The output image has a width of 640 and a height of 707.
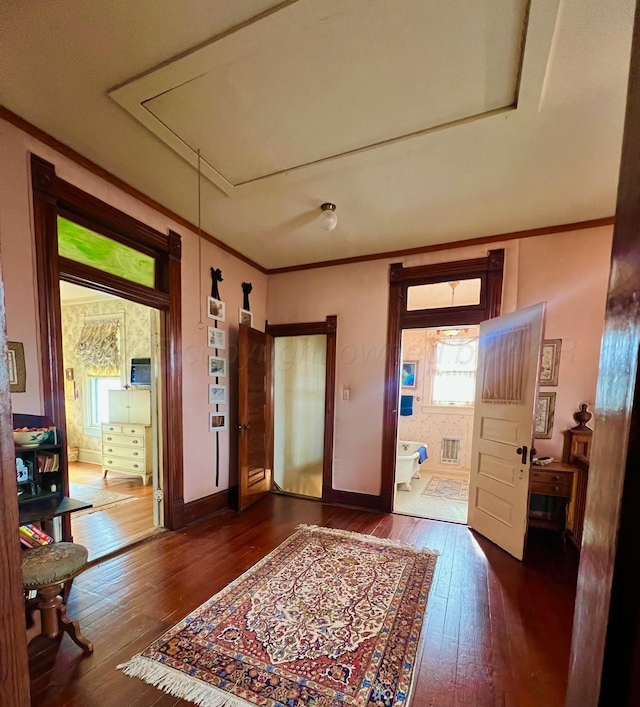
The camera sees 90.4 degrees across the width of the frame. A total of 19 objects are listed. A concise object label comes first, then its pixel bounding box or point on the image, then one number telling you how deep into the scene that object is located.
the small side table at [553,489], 2.73
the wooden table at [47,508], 1.72
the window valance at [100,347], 5.26
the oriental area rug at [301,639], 1.43
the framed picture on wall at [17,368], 1.85
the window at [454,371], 5.39
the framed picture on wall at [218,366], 3.41
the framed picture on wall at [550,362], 3.01
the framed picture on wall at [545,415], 3.00
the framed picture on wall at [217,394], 3.41
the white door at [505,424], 2.56
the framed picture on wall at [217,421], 3.41
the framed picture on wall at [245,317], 3.83
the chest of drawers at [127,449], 4.54
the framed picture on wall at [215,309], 3.37
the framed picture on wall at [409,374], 5.73
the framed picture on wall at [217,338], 3.39
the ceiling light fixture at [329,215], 2.68
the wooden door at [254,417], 3.50
